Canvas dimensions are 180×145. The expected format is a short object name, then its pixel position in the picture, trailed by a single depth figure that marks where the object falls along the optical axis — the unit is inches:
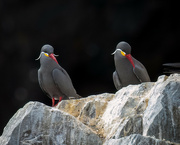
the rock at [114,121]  501.7
